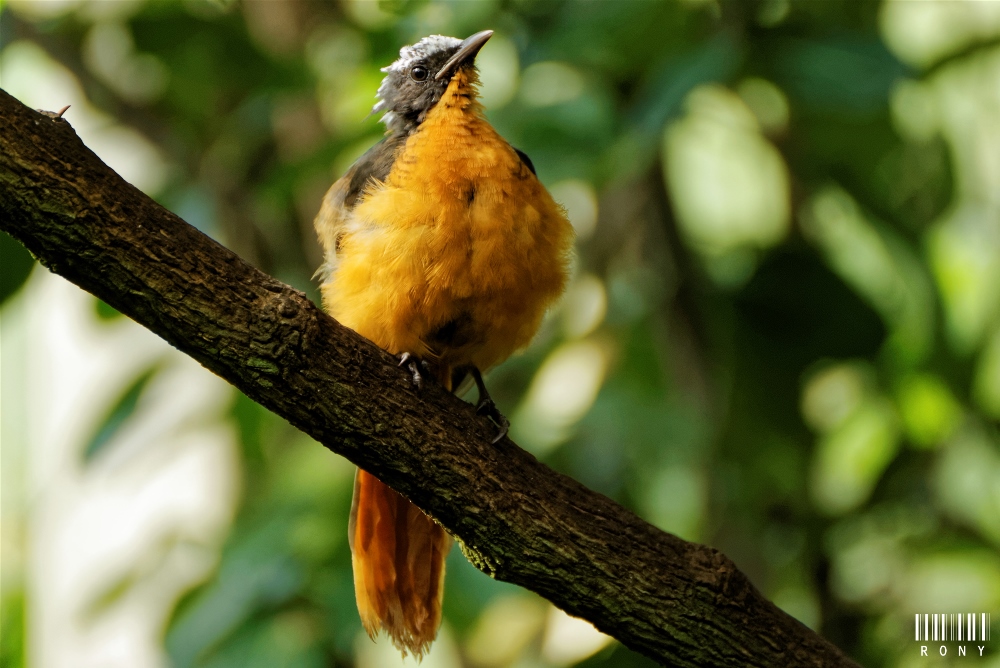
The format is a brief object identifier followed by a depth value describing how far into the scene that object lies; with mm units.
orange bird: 4873
